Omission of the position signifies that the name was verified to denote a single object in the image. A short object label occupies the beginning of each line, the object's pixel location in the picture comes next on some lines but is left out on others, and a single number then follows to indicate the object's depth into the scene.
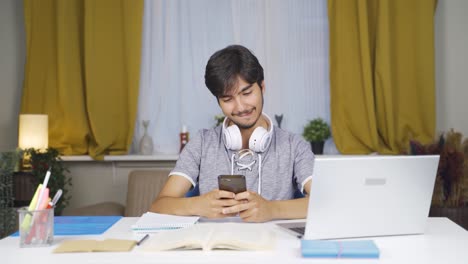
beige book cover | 1.56
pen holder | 1.63
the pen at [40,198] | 1.65
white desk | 1.45
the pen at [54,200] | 1.67
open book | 1.54
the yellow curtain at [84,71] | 3.99
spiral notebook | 1.81
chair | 3.72
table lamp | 3.76
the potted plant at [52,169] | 3.63
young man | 2.25
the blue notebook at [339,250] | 1.45
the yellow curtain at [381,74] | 3.86
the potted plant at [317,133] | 3.97
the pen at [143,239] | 1.65
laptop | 1.56
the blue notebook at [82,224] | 1.84
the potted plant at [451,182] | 3.13
